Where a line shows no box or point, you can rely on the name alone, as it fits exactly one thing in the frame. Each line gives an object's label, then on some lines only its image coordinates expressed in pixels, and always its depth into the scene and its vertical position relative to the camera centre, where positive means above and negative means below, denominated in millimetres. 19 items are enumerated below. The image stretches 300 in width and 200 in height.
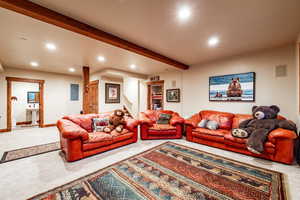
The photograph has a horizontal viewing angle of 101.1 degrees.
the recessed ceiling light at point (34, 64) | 4461 +1298
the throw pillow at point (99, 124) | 3286 -688
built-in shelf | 6201 +134
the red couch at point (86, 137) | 2422 -894
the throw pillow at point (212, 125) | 3507 -752
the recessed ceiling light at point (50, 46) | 2948 +1294
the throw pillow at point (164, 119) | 4371 -724
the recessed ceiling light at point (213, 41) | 2719 +1341
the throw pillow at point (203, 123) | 3685 -736
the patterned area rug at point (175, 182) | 1598 -1248
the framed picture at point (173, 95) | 5202 +161
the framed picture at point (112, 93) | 5863 +280
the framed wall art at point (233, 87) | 3502 +357
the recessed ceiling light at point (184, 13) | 1815 +1332
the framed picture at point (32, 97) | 6664 +64
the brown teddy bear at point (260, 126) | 2516 -604
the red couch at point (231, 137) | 2363 -901
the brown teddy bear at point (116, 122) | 3289 -658
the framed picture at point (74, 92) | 6705 +349
